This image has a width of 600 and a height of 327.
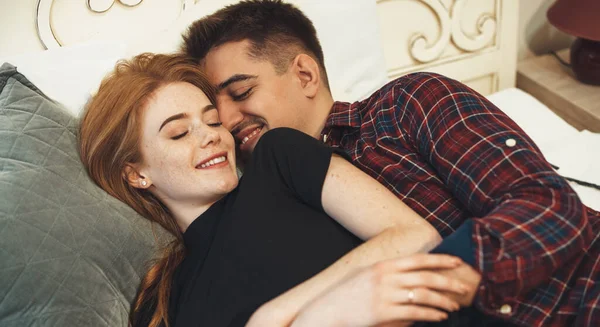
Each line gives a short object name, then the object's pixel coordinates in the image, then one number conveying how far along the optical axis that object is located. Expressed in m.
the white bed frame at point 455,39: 2.00
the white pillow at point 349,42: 1.70
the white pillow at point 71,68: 1.38
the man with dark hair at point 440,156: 0.92
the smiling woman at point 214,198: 1.09
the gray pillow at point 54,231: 1.00
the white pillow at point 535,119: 1.80
